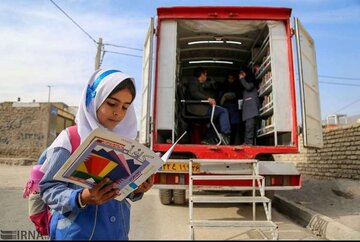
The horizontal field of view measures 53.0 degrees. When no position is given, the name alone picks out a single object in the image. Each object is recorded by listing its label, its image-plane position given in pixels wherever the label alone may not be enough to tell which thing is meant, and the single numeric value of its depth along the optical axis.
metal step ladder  3.73
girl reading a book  1.46
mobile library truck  5.00
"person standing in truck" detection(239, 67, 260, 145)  6.40
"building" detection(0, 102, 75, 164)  21.73
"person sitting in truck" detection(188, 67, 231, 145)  6.36
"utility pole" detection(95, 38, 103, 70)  18.75
